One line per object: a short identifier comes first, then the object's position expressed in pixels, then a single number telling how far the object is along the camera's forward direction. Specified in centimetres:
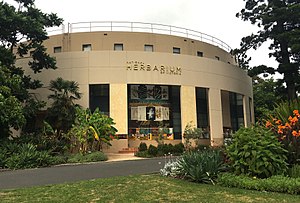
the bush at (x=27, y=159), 1469
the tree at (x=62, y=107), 2125
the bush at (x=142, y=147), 2256
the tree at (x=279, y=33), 2584
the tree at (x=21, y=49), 1744
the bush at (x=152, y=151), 2092
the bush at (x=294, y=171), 836
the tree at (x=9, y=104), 1593
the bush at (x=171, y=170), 973
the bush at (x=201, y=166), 885
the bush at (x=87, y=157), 1720
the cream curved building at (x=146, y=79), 2519
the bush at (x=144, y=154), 2042
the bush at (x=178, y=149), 2229
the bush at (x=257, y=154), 837
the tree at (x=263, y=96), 4097
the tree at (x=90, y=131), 1927
